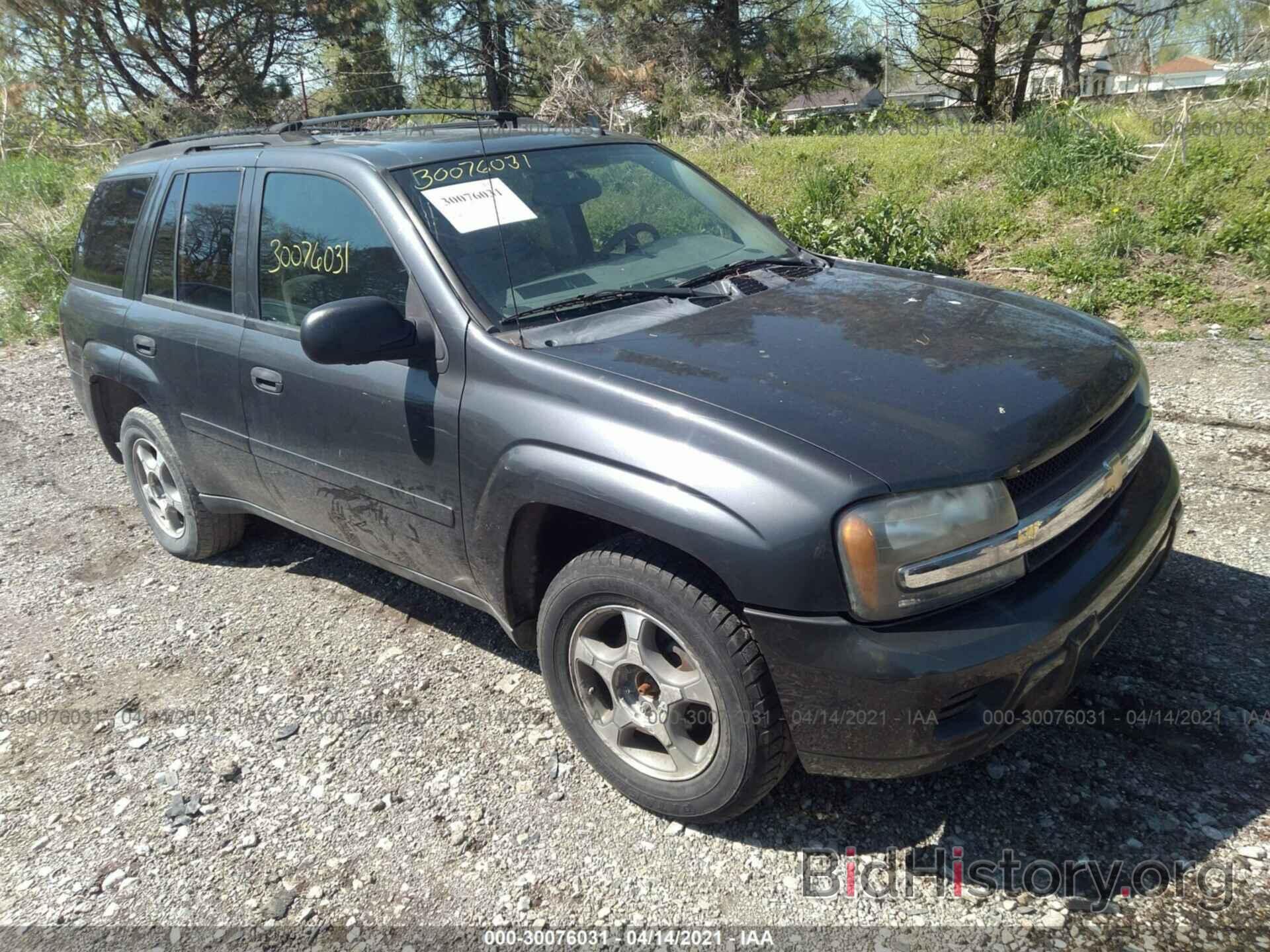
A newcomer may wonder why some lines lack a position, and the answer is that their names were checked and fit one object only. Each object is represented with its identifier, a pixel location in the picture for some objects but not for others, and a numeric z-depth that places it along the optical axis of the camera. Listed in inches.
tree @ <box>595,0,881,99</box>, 608.1
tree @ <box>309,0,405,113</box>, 702.5
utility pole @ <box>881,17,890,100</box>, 551.3
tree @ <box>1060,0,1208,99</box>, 487.8
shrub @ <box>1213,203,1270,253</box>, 264.7
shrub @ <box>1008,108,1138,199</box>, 306.3
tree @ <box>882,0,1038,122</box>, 495.8
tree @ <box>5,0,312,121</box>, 644.1
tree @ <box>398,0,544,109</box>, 683.4
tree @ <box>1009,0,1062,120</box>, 474.3
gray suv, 87.4
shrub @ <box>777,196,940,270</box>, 294.0
